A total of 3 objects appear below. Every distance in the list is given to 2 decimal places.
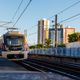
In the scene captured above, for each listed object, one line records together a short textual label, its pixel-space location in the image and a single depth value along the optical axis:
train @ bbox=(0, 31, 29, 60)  23.41
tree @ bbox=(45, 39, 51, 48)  98.83
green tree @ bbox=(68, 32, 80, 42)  98.22
